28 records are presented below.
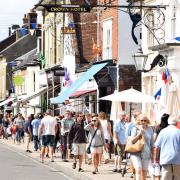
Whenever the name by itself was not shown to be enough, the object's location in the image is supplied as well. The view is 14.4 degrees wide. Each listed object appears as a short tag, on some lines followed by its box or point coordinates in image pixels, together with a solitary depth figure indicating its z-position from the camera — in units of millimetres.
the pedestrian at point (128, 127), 19219
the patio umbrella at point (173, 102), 22109
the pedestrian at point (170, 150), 13633
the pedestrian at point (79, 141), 22266
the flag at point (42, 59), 54578
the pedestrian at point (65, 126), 26319
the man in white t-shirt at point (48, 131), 26219
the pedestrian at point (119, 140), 21297
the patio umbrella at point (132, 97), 23469
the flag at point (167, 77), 23531
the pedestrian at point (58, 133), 27756
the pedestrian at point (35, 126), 31078
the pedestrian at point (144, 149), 15188
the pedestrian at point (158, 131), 15797
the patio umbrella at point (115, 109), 27836
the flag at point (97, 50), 36562
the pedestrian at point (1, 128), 51956
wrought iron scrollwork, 26994
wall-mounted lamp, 25911
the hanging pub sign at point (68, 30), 42656
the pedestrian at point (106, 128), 24438
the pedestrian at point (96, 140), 21203
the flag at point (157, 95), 24141
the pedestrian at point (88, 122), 25412
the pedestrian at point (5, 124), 50188
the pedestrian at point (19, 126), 40094
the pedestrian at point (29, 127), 33278
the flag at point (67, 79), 42250
